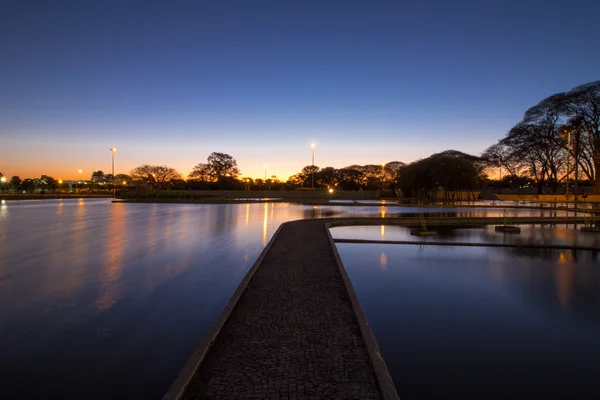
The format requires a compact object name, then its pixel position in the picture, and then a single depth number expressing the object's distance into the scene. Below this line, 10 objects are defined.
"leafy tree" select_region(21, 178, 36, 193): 106.39
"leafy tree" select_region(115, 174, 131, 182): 123.32
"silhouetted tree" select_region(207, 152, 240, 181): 83.81
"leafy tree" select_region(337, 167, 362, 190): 96.81
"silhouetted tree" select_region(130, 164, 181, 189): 93.56
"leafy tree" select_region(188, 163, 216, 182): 84.44
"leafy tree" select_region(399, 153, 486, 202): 43.94
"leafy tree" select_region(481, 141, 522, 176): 62.56
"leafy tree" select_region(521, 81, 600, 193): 48.47
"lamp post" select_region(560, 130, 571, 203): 47.49
